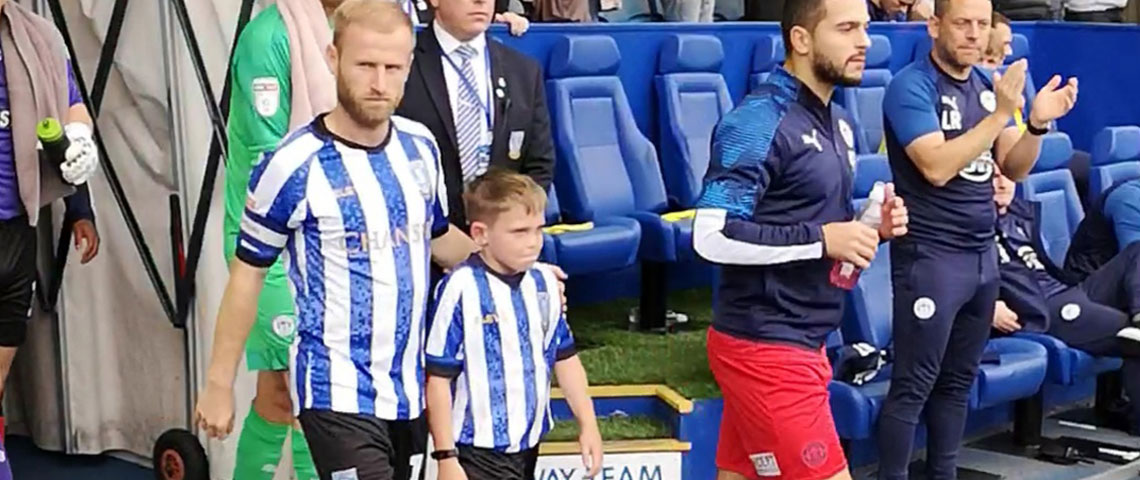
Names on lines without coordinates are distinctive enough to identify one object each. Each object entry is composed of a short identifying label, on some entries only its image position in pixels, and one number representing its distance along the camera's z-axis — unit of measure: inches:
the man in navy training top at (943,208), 293.1
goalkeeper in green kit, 246.7
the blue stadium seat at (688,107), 446.0
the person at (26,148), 256.8
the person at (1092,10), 631.8
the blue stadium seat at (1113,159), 451.2
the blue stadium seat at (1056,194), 444.8
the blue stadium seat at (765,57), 480.6
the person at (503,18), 329.1
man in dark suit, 251.3
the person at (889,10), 564.4
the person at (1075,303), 382.6
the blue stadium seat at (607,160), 407.2
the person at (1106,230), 404.2
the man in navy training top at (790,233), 246.7
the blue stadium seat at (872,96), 488.1
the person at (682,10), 536.1
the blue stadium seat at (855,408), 326.0
